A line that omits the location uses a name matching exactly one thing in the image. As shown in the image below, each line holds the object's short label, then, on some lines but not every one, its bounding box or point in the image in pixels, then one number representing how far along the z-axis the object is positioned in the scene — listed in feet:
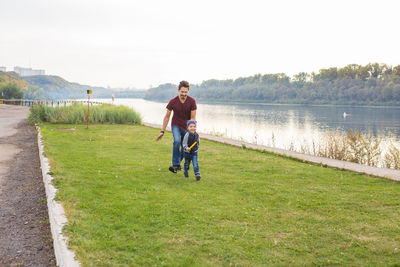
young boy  21.57
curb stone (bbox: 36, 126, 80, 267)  10.81
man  23.03
